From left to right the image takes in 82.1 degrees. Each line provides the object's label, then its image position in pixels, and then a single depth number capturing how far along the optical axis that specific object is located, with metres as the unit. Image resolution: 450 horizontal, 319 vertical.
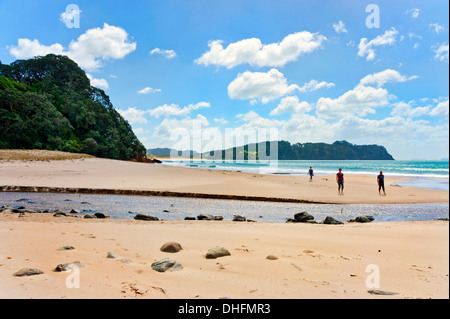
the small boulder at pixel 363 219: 10.41
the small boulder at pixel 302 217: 10.27
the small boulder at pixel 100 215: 9.76
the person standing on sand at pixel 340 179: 21.04
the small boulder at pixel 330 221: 9.75
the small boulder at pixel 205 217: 10.30
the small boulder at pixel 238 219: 10.16
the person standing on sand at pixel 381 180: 20.83
